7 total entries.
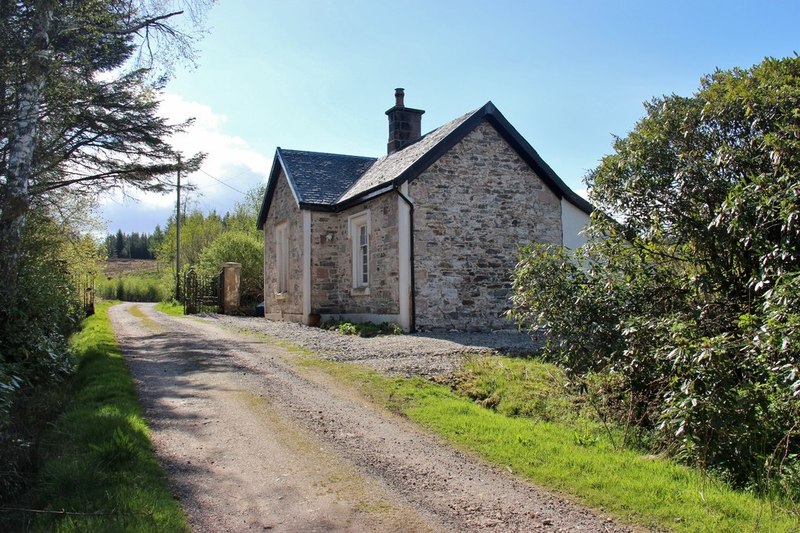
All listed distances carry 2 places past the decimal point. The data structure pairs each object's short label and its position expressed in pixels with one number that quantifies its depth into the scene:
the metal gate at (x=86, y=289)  22.81
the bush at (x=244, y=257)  29.36
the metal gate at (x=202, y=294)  26.58
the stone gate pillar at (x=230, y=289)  25.83
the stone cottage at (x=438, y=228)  14.62
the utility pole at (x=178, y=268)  36.05
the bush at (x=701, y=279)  4.79
